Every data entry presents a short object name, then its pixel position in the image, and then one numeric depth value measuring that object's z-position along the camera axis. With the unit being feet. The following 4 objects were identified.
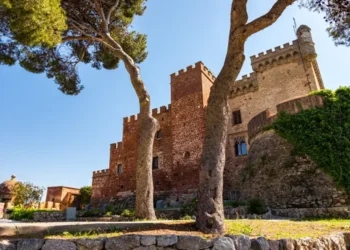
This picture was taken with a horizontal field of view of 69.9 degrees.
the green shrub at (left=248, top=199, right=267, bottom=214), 30.47
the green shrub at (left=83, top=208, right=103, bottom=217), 49.49
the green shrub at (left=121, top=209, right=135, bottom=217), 33.82
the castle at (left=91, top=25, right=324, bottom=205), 58.80
